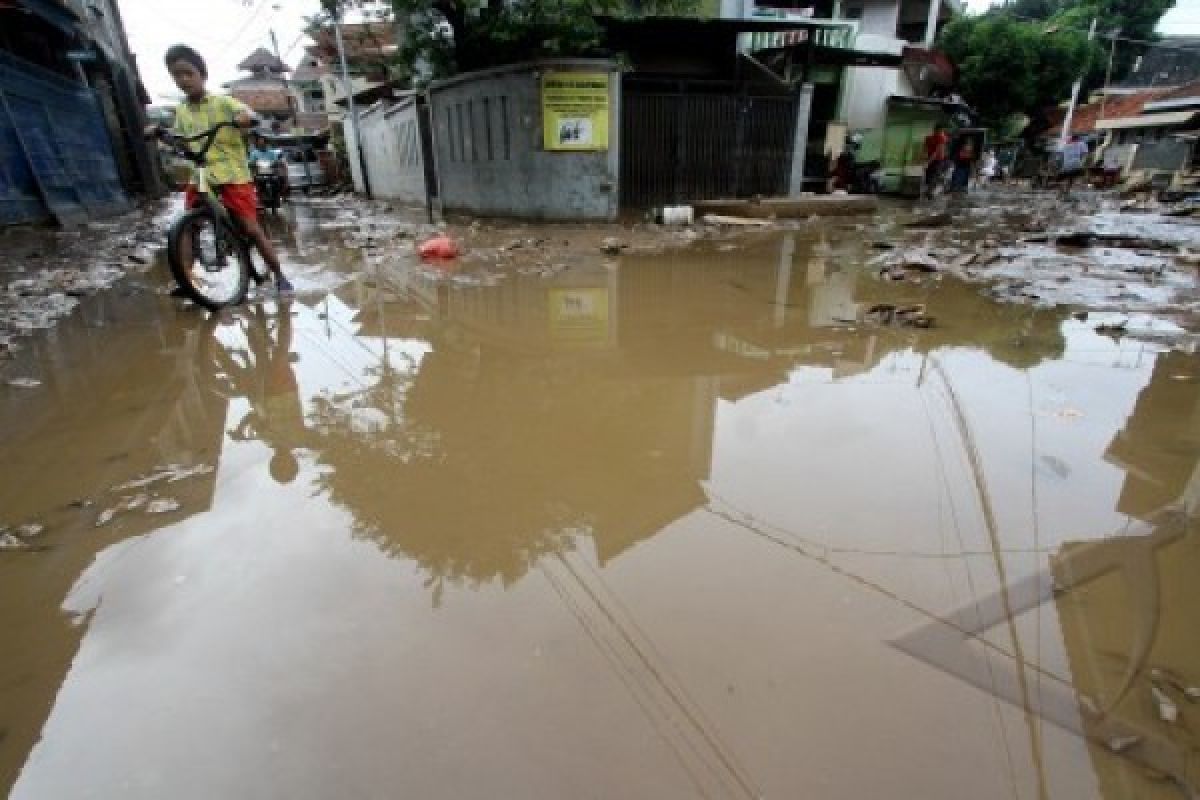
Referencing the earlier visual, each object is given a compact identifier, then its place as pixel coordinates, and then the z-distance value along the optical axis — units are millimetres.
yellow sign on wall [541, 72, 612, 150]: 9641
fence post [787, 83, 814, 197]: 11743
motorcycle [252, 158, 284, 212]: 13920
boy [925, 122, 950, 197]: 15742
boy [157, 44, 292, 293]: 4398
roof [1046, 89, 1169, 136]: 29145
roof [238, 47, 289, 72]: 52719
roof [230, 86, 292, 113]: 44656
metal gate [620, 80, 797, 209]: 10938
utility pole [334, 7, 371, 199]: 20156
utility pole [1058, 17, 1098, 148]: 28025
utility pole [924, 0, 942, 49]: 26250
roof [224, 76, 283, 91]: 50734
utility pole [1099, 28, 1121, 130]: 31219
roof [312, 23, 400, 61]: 12651
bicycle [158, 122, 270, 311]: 4539
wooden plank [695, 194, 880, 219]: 11023
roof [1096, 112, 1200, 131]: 24462
